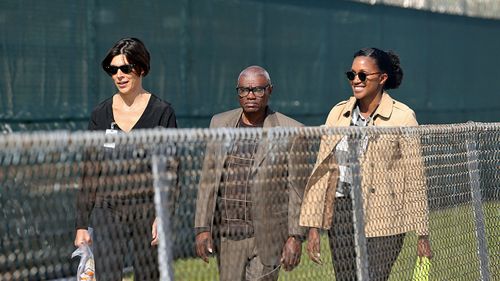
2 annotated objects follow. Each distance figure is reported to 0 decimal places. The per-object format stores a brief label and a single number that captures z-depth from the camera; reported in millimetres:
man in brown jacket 10578
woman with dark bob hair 9328
